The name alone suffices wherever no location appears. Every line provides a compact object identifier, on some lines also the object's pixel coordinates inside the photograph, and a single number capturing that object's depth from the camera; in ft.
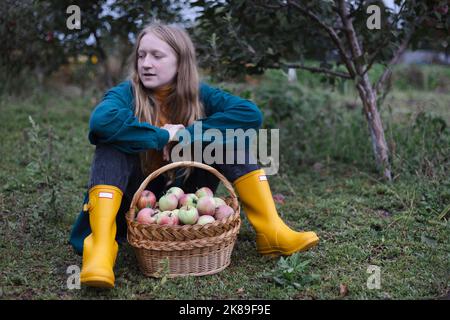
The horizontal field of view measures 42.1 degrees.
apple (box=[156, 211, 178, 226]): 7.41
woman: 7.55
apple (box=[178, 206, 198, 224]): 7.47
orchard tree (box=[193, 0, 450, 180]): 11.62
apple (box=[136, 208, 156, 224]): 7.47
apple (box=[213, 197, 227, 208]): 8.00
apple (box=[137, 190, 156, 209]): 7.92
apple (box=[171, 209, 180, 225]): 7.45
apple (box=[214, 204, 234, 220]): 7.77
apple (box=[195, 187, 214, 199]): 8.11
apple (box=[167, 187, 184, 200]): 8.01
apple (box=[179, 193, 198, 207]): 7.83
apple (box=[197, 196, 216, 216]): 7.73
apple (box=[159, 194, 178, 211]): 7.77
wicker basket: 7.29
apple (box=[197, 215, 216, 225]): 7.53
